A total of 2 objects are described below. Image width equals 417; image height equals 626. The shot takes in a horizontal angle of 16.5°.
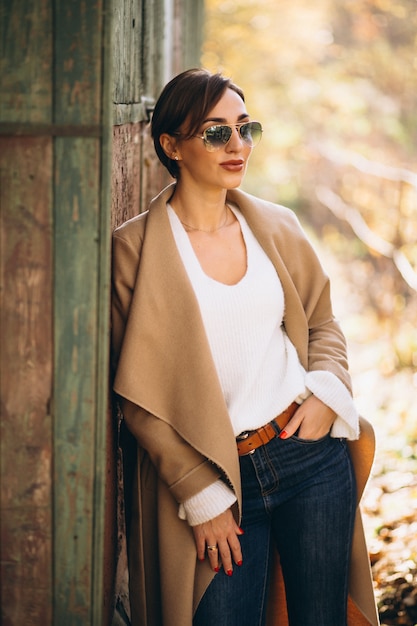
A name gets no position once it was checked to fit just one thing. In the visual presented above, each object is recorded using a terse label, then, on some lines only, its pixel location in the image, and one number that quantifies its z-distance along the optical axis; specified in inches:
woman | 114.1
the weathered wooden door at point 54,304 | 103.8
